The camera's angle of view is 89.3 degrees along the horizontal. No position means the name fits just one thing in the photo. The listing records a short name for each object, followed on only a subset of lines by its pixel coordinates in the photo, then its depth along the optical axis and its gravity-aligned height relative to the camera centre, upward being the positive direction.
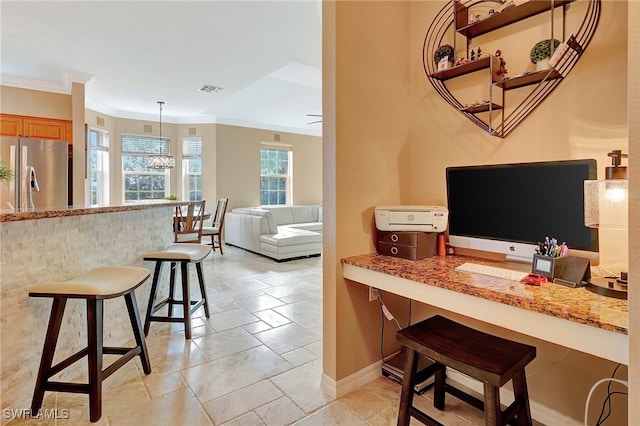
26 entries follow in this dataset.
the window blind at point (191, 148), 7.02 +1.27
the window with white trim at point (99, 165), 5.85 +0.77
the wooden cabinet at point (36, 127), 4.46 +1.12
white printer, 1.83 -0.07
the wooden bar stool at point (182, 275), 2.54 -0.57
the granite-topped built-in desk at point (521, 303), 1.04 -0.37
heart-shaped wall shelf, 1.48 +0.79
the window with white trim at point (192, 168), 7.03 +0.83
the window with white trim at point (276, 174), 7.71 +0.79
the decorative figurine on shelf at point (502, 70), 1.76 +0.74
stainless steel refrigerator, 4.38 +0.54
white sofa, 5.43 -0.47
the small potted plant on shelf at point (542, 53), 1.53 +0.73
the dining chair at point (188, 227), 5.26 -0.35
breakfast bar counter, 1.66 -0.37
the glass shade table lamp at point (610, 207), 1.23 -0.01
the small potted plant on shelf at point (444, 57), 1.89 +0.88
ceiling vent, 4.88 +1.81
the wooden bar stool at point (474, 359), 1.22 -0.61
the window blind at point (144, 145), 6.50 +1.28
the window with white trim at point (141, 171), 6.51 +0.73
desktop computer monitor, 1.41 -0.01
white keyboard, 1.47 -0.31
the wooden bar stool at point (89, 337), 1.61 -0.66
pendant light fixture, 5.79 +0.81
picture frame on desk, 1.34 -0.27
